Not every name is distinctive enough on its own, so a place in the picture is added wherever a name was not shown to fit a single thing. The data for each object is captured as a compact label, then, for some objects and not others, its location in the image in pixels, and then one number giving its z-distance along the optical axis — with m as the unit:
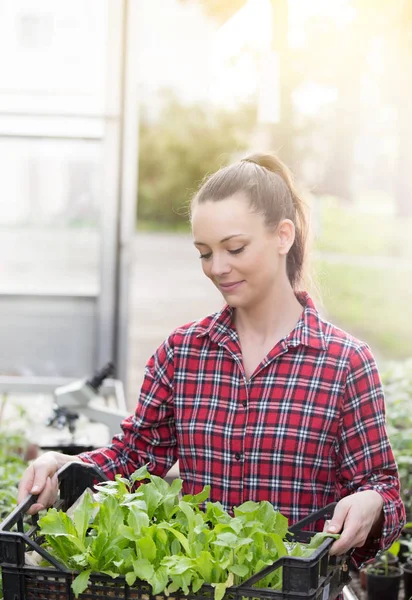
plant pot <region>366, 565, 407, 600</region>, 3.09
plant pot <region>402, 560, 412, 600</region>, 3.12
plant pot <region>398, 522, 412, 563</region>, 3.28
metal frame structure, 5.10
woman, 1.80
